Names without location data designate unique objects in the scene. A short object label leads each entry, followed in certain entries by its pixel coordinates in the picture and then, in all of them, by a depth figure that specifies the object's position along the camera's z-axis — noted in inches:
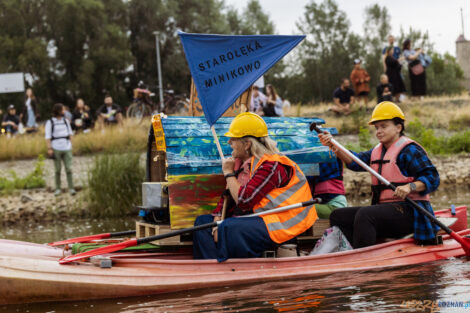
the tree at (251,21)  2010.3
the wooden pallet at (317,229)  287.1
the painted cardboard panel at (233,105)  327.9
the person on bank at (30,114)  787.2
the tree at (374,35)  1950.1
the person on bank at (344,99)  777.6
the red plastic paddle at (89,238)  305.5
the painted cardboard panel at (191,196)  270.1
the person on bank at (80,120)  772.0
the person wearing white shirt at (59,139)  544.4
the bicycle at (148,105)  810.2
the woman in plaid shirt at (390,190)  265.4
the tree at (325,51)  1895.9
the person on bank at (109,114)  766.5
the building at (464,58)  1814.7
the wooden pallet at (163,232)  271.0
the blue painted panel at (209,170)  271.1
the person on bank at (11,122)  794.8
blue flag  284.8
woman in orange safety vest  251.8
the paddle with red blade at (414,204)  260.5
